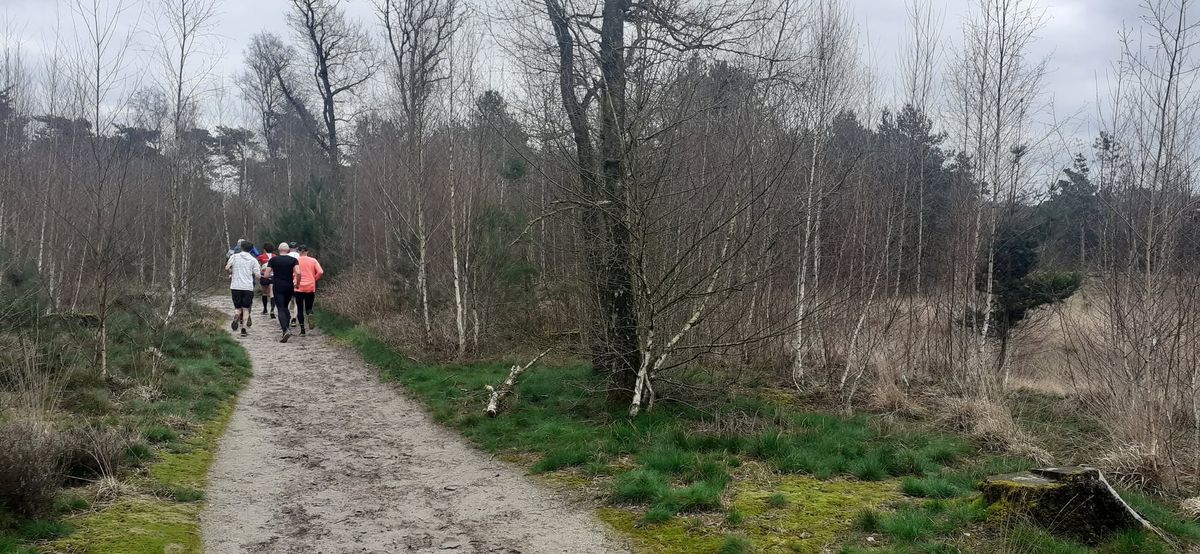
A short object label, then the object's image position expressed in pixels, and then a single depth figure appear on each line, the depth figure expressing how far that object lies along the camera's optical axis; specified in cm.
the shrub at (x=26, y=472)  423
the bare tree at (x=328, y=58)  2625
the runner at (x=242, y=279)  1423
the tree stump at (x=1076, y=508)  454
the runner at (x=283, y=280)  1403
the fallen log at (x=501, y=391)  845
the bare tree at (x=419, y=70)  1262
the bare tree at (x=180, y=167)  1058
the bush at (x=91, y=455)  524
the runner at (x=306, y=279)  1504
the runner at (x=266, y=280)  1681
